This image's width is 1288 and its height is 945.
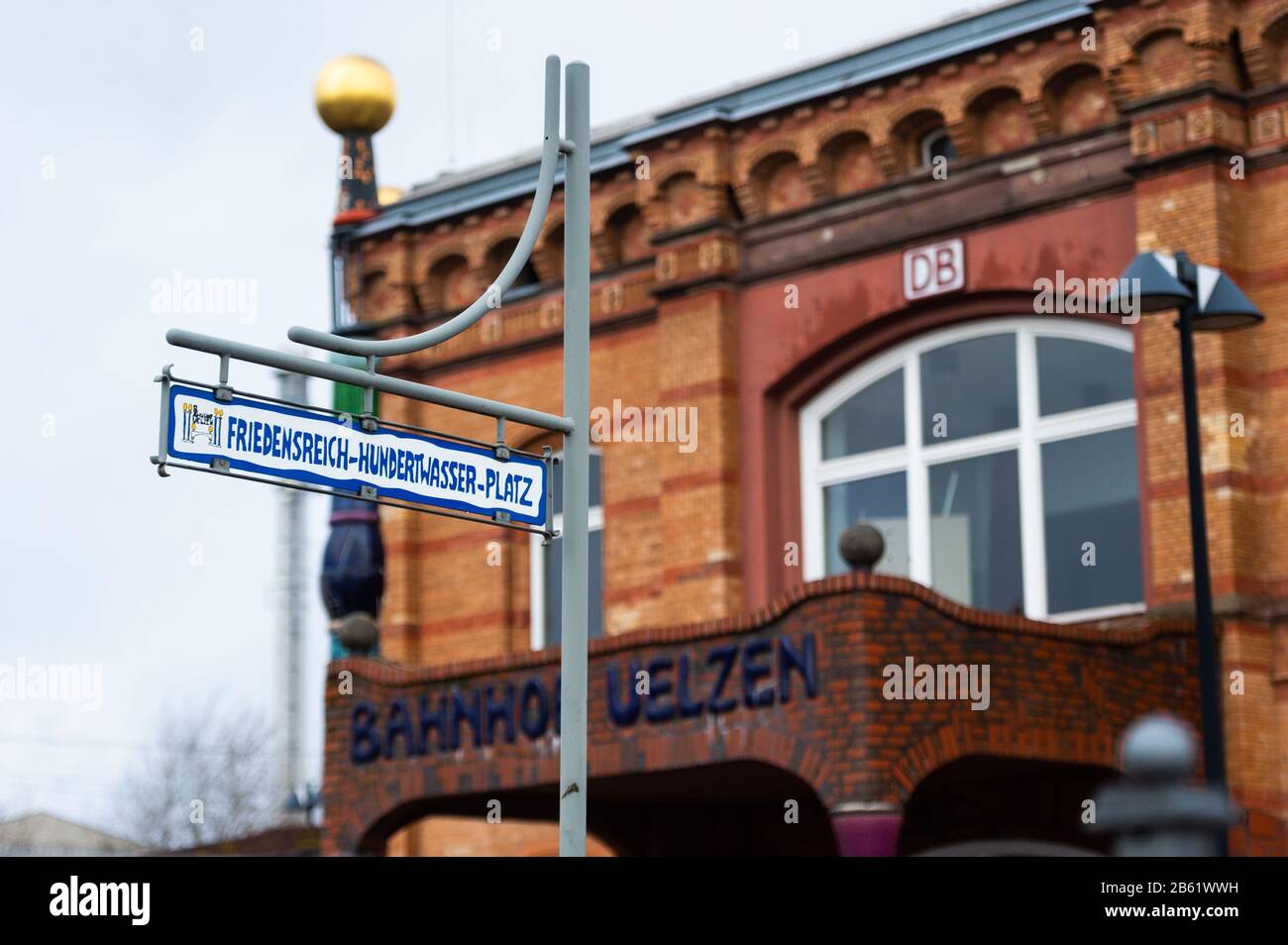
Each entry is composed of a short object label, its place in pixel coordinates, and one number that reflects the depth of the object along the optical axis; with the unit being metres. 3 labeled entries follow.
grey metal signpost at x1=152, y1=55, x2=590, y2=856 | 9.56
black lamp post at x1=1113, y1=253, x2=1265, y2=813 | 14.42
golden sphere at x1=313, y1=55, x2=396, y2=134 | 26.95
